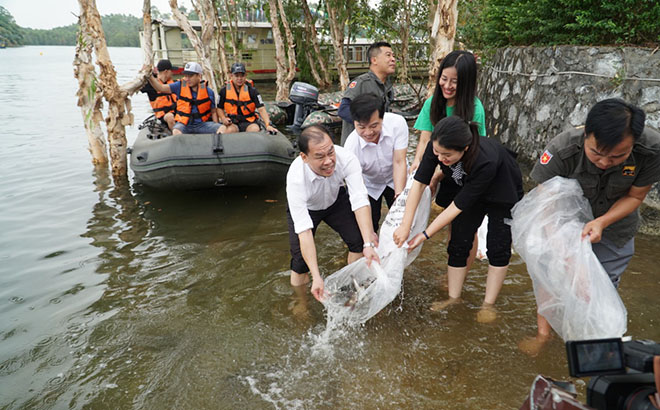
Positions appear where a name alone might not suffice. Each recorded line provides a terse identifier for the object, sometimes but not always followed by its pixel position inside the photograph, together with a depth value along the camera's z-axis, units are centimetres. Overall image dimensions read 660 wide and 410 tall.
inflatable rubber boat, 581
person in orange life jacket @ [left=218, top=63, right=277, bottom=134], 681
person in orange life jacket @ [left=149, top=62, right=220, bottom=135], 633
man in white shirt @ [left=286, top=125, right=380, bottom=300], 279
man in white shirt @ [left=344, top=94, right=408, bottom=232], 334
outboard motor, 905
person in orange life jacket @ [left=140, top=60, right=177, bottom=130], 696
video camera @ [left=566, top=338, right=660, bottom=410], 113
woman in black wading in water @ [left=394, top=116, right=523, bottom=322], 247
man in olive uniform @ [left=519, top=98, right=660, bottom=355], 192
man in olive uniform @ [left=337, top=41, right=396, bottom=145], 371
